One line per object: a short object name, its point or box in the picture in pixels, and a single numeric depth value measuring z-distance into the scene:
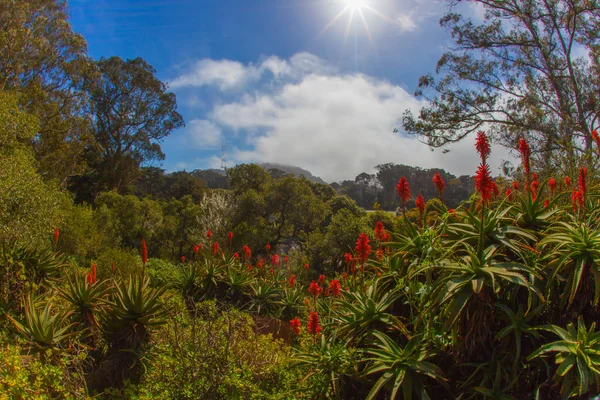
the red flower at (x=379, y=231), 3.80
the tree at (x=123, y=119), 28.12
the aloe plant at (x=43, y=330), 4.23
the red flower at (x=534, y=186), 3.97
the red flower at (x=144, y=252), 4.94
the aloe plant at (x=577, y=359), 2.35
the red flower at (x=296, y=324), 5.33
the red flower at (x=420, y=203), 3.65
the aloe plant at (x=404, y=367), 2.82
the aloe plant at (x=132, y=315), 4.70
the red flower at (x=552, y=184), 3.94
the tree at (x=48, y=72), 13.12
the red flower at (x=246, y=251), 8.43
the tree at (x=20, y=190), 7.20
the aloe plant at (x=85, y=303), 4.91
